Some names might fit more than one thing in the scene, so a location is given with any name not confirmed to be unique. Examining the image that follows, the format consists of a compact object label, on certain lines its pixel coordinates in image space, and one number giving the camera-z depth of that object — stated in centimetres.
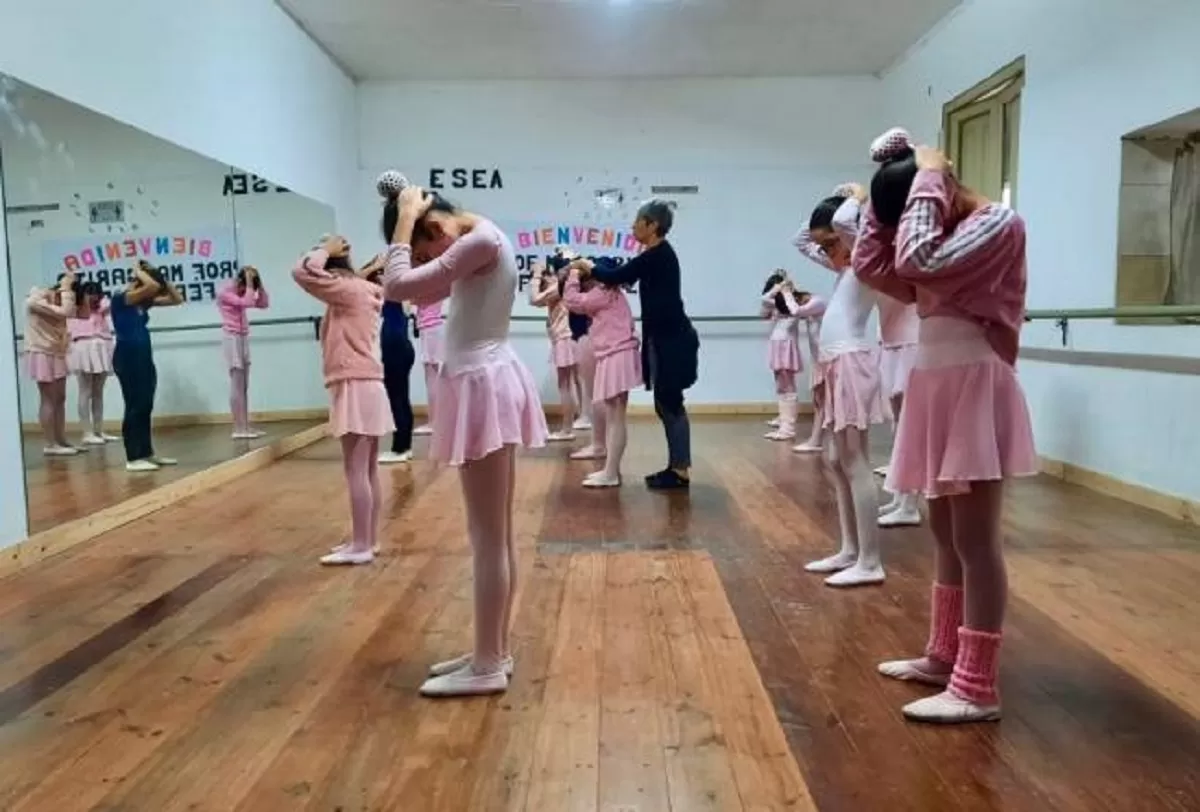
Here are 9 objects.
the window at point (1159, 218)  461
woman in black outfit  473
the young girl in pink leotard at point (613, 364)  502
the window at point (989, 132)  609
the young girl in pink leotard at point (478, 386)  217
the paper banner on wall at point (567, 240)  902
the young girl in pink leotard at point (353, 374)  348
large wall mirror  384
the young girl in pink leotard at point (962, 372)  196
